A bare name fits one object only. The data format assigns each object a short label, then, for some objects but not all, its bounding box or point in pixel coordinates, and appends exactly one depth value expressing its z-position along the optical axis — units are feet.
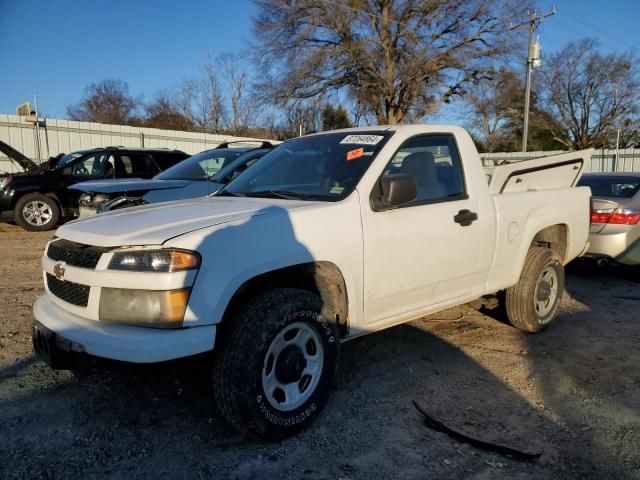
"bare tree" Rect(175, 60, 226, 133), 110.42
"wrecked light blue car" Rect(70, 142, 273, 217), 21.75
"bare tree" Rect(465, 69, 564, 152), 141.90
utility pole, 87.56
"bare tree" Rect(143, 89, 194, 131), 122.44
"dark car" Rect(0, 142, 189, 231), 34.78
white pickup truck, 8.76
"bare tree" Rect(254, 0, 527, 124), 88.69
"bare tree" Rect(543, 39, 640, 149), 142.51
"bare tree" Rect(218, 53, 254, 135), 108.06
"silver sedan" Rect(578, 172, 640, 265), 21.58
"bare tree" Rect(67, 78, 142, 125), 155.43
